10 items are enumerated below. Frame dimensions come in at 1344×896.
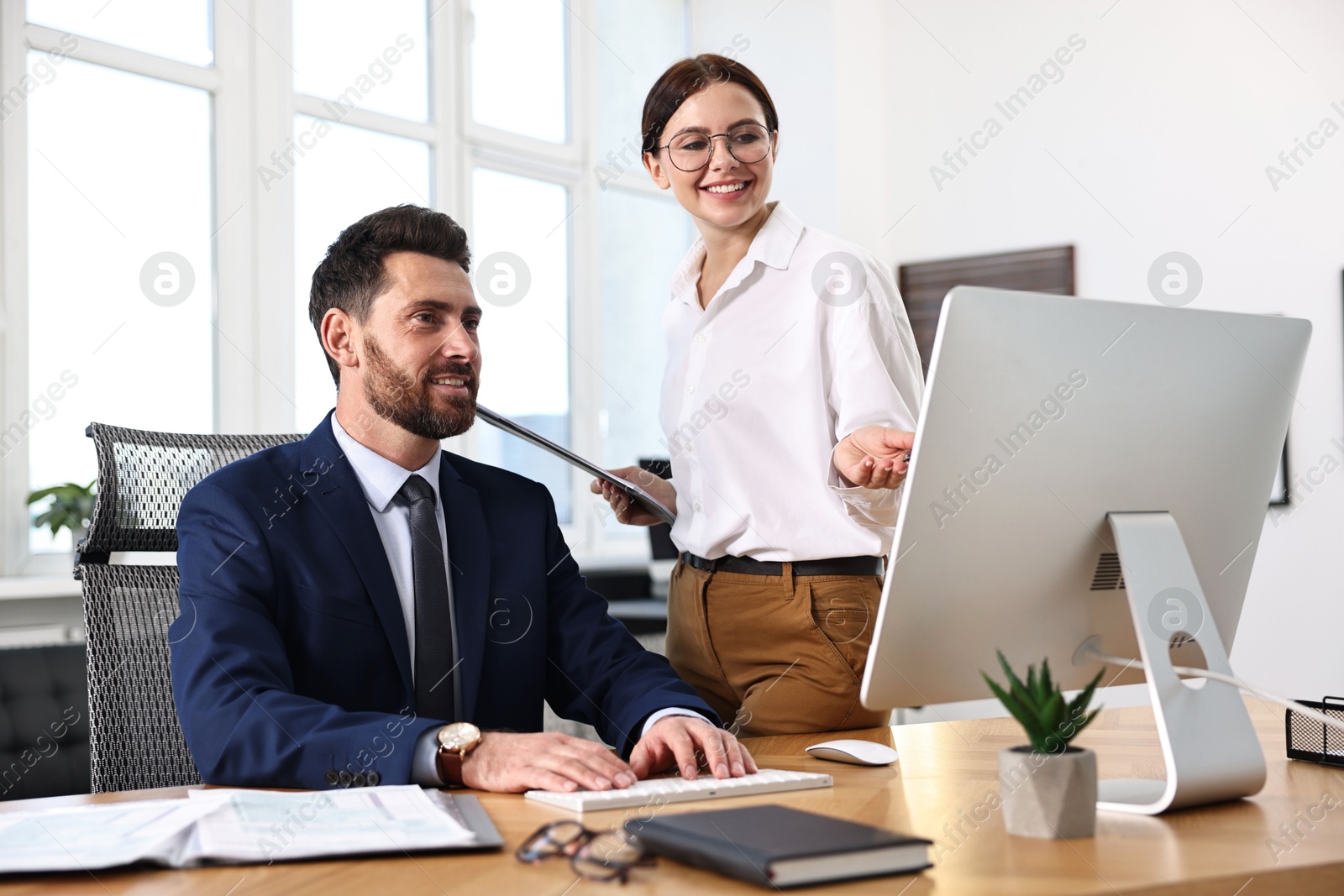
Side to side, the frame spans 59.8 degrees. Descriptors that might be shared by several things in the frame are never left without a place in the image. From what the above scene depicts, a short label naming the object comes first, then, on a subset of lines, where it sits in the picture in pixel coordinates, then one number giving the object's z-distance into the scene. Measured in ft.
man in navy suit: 4.09
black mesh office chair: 5.16
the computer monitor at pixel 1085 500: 3.45
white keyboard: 3.58
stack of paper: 2.96
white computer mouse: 4.34
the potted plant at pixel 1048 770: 3.20
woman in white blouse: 5.81
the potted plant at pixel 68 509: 10.35
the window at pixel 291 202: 10.82
